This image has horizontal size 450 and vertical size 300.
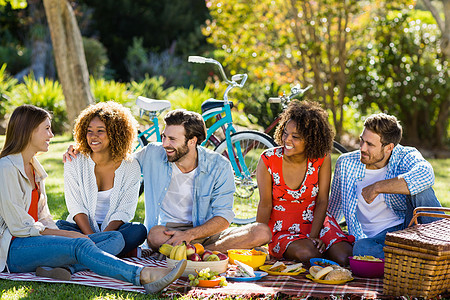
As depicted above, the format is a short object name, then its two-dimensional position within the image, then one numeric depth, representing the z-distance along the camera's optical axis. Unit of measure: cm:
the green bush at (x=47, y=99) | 1251
